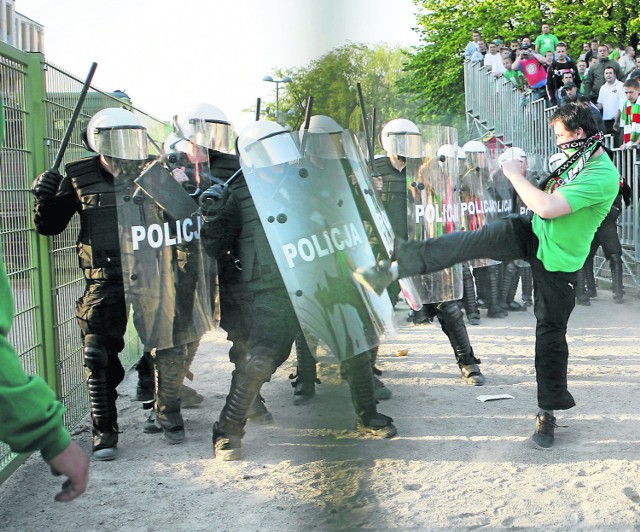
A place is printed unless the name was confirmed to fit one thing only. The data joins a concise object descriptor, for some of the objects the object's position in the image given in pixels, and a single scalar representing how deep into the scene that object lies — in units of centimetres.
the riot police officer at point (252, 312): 396
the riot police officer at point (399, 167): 530
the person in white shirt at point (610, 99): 1181
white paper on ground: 516
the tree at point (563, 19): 2288
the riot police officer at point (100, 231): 409
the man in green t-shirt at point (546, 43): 1473
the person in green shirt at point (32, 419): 137
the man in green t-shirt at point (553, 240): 391
